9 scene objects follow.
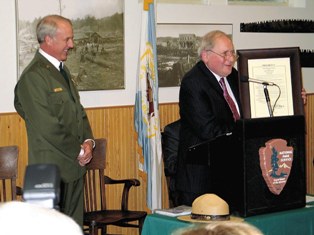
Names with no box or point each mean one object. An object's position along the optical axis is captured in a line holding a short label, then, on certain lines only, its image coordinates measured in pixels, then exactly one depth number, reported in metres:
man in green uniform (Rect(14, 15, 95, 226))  4.86
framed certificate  3.90
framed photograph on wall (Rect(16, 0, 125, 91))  5.71
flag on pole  6.03
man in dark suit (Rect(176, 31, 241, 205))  4.44
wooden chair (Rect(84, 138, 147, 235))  5.51
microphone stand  3.95
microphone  3.88
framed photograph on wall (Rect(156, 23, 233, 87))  6.79
